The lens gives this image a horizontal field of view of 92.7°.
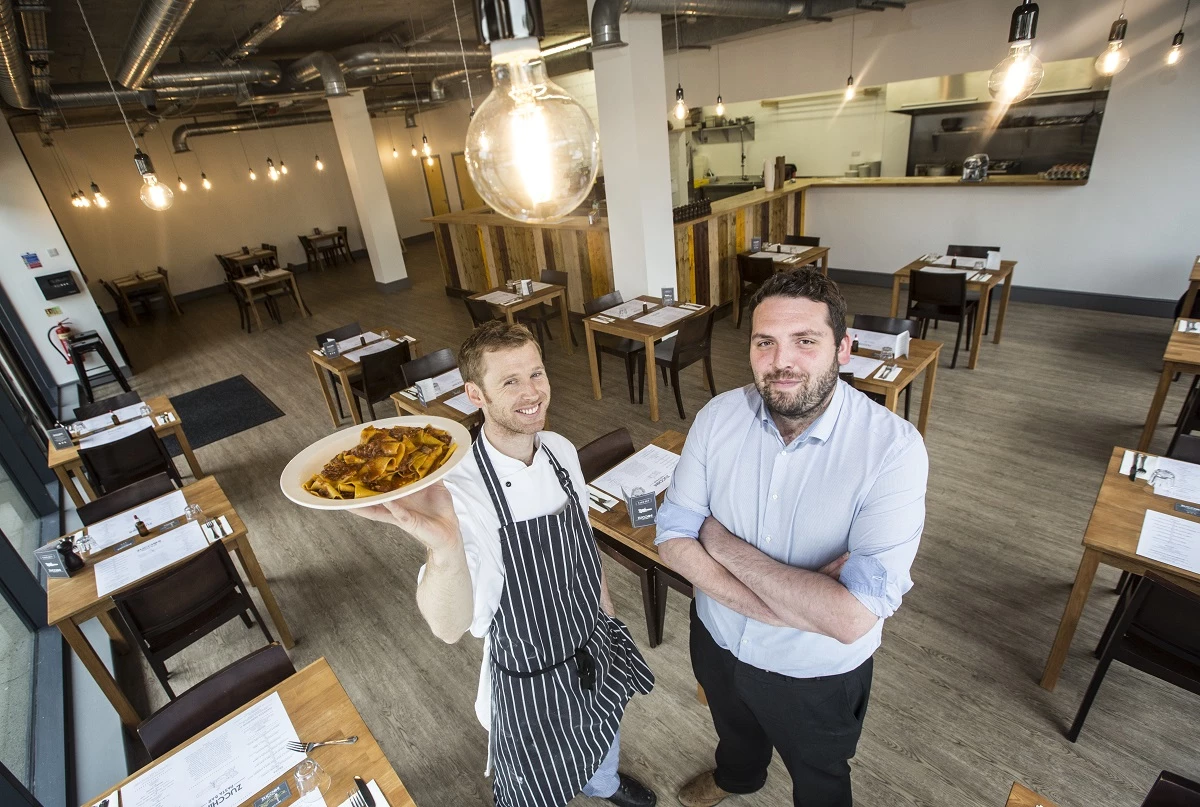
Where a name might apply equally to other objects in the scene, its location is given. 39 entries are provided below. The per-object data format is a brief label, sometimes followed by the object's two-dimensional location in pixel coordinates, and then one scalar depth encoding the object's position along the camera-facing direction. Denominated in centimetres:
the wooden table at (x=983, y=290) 527
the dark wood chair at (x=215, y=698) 178
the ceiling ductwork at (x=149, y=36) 399
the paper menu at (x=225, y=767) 158
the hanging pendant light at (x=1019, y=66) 262
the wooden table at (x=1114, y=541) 208
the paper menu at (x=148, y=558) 257
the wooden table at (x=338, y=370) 490
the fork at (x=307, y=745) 168
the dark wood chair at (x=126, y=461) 385
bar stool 675
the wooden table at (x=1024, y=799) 133
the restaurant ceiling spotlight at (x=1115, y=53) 471
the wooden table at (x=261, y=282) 867
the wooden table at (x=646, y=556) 243
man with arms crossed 138
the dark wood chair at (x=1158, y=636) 192
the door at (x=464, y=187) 1451
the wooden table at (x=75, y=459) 390
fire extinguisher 709
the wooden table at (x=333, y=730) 158
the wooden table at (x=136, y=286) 1015
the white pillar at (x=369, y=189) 937
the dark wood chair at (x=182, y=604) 250
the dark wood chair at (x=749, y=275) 664
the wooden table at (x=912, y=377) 348
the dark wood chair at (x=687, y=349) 482
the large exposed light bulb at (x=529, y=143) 113
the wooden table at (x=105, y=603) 245
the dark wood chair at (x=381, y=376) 483
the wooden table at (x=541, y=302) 605
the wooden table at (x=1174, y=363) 336
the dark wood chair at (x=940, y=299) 520
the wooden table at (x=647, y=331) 480
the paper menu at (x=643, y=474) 268
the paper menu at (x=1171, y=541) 202
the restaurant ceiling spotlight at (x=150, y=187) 442
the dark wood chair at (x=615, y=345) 532
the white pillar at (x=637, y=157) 526
